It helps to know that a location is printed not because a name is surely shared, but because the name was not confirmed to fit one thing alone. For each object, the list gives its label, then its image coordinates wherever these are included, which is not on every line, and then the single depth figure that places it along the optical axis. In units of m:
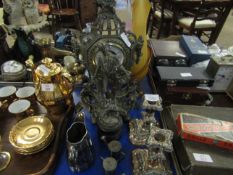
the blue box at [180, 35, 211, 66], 1.21
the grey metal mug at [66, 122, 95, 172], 0.71
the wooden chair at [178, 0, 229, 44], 2.09
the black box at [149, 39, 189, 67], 1.20
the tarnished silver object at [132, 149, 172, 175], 0.74
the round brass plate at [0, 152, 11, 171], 0.75
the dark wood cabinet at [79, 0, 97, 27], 2.88
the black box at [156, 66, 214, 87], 1.04
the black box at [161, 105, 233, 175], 0.73
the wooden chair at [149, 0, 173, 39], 2.46
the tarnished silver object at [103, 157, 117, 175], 0.69
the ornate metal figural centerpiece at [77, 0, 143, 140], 0.77
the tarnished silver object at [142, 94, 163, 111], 0.79
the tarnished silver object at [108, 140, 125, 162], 0.75
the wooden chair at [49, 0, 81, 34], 2.71
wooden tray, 0.74
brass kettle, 0.90
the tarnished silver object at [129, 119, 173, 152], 0.66
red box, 0.79
